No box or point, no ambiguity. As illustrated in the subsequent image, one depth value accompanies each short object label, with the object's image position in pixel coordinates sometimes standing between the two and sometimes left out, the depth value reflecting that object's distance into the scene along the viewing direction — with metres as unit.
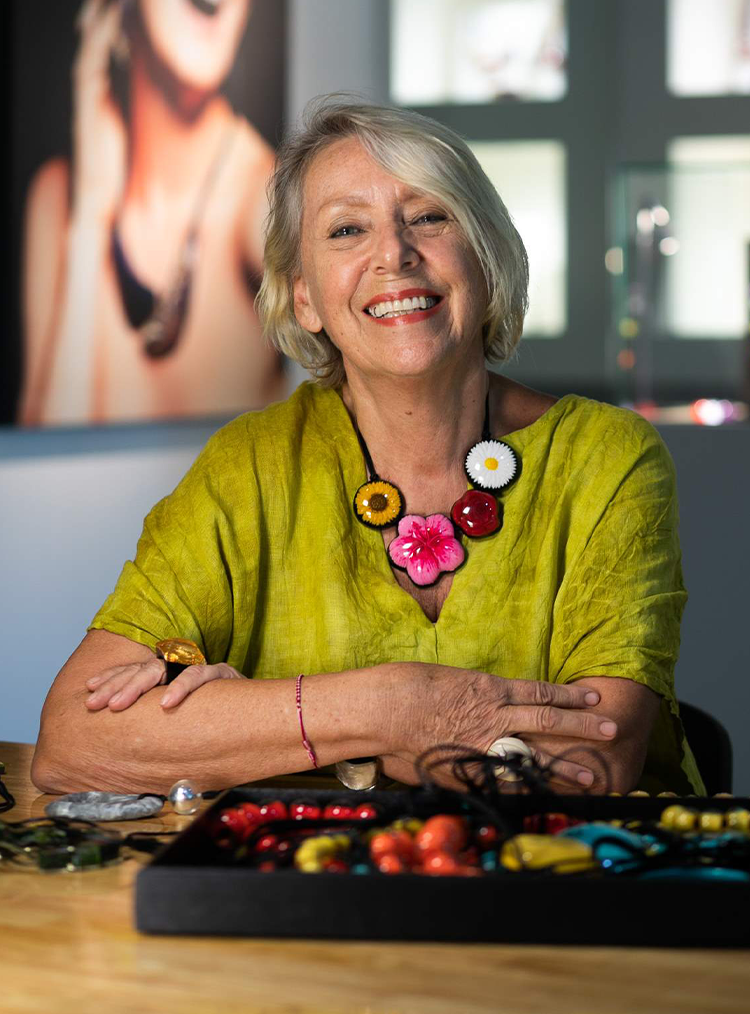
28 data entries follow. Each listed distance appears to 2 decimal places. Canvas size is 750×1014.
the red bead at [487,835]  1.17
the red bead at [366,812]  1.28
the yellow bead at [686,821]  1.24
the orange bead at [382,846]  1.11
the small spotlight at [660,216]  3.48
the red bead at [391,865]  1.09
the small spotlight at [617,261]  3.55
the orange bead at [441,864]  1.09
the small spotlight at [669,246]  3.49
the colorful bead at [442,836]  1.13
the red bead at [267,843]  1.17
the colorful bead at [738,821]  1.24
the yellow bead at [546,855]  1.10
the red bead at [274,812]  1.26
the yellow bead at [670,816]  1.24
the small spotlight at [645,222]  3.49
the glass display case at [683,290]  3.44
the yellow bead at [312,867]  1.09
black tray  1.01
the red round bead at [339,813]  1.28
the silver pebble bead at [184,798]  1.48
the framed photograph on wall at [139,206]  2.81
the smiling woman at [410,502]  1.97
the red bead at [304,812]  1.29
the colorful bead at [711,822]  1.24
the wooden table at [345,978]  0.94
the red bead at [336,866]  1.09
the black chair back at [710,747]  2.10
